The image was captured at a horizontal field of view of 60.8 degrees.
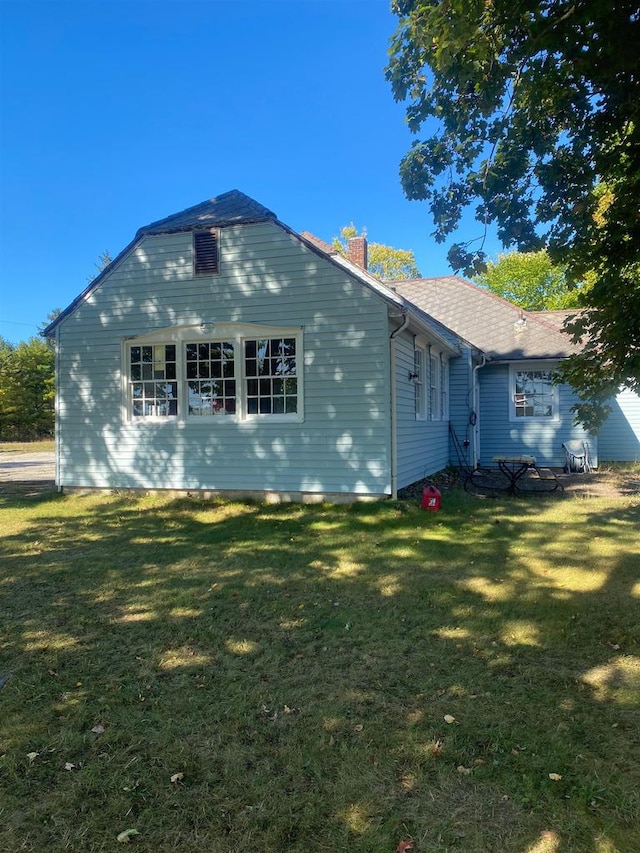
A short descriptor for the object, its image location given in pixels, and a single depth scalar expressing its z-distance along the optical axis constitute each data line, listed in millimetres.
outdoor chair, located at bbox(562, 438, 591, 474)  13992
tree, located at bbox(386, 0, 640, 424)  3850
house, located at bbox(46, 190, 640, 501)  8891
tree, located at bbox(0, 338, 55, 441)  29516
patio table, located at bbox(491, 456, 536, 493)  10048
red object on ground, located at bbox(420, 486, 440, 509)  8680
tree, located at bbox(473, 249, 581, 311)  32469
